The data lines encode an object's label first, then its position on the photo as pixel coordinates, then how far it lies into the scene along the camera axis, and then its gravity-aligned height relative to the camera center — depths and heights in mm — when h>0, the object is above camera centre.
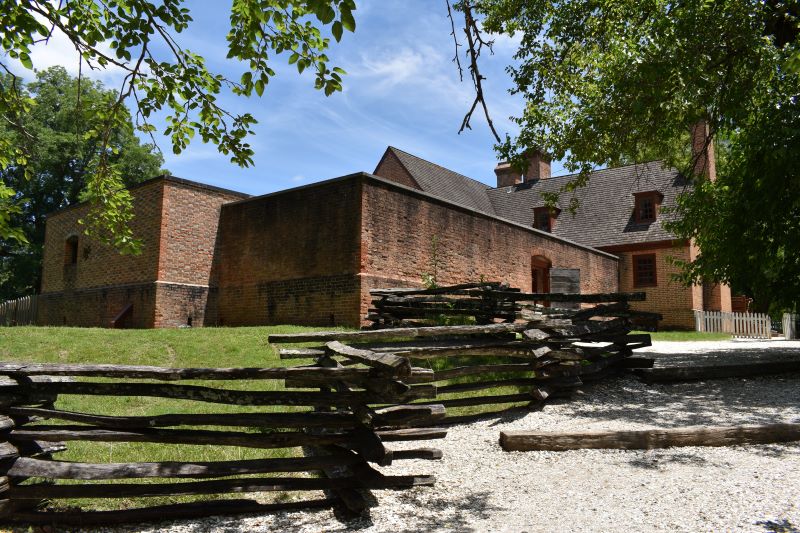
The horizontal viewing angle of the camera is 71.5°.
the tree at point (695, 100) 9680 +4230
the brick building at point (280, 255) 14047 +1862
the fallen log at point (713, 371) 9148 -860
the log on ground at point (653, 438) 5480 -1163
